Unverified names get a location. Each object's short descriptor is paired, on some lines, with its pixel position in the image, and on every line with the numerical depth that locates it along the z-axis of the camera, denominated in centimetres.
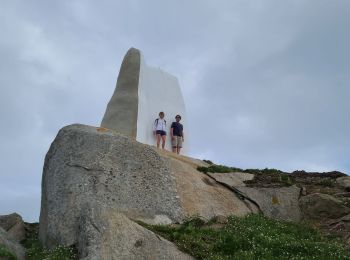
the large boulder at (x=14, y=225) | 2086
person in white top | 2783
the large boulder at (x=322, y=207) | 2020
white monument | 2750
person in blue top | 2883
